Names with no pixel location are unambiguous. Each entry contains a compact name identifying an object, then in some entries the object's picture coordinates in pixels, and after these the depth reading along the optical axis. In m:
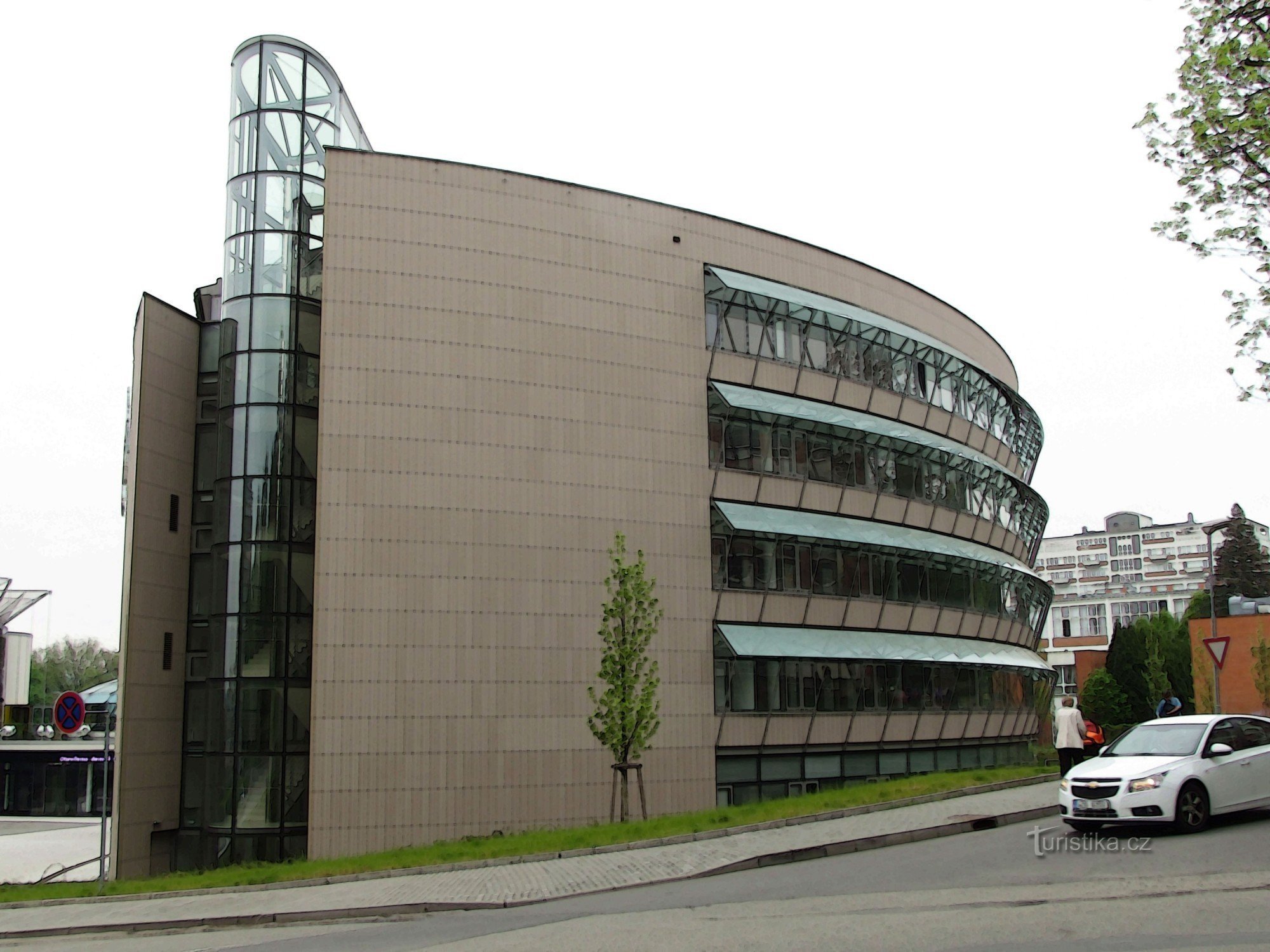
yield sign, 21.62
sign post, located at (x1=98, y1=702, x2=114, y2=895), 18.55
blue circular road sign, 19.14
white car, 15.01
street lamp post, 34.19
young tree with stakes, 23.33
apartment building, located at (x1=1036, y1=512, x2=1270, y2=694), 154.00
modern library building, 25.91
